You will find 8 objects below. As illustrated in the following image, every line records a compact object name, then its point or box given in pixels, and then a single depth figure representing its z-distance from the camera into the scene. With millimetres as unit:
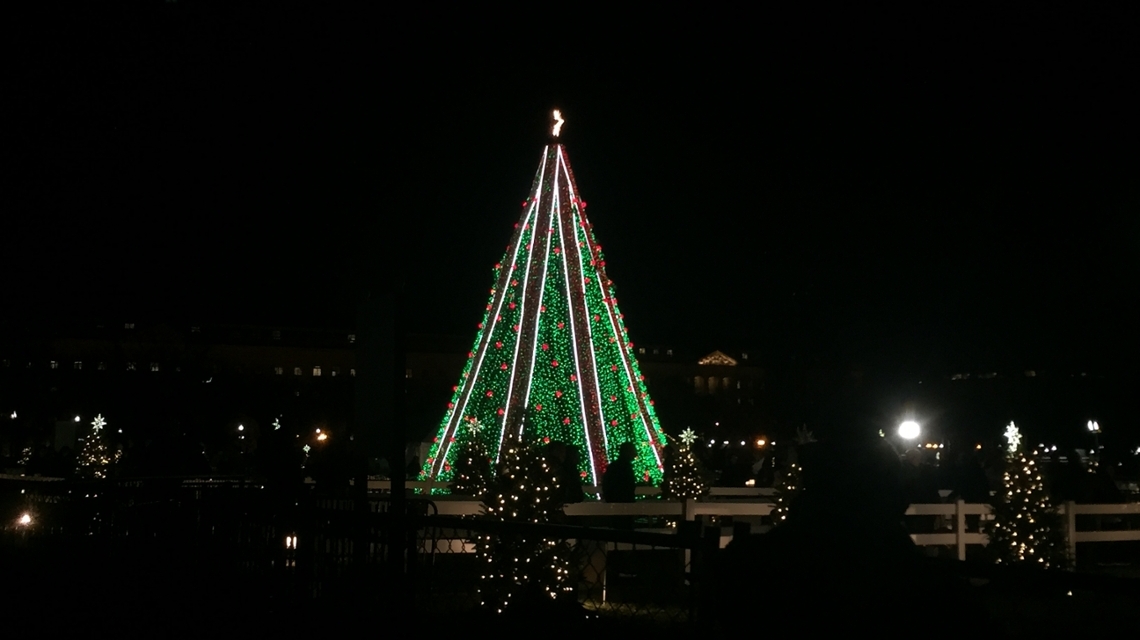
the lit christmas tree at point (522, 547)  9953
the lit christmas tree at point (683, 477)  19578
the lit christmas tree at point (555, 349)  23016
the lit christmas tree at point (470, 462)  18700
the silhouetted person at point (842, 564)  3025
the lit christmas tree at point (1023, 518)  12844
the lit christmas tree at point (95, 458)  25094
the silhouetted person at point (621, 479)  14047
